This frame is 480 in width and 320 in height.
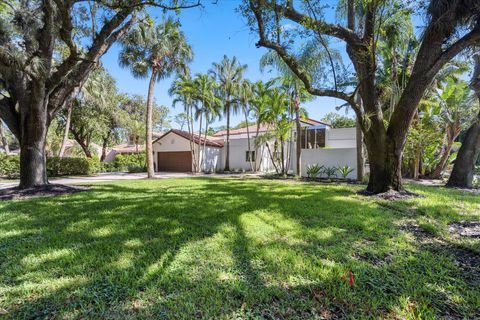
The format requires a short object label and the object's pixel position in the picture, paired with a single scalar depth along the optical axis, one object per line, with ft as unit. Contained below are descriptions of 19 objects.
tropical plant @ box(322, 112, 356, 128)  114.50
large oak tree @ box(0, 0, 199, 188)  23.17
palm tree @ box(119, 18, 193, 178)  46.13
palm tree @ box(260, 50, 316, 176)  33.50
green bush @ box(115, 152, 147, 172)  80.72
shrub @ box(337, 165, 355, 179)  45.24
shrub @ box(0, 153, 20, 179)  52.21
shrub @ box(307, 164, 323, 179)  47.90
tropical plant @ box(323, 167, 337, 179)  47.06
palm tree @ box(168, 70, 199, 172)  65.51
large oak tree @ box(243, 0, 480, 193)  19.36
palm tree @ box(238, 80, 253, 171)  72.74
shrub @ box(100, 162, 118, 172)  74.37
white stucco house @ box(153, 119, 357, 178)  70.28
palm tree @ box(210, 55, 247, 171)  73.05
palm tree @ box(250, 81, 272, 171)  56.46
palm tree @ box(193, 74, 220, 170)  69.26
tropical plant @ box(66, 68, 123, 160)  65.57
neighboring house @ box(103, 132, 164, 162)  110.93
